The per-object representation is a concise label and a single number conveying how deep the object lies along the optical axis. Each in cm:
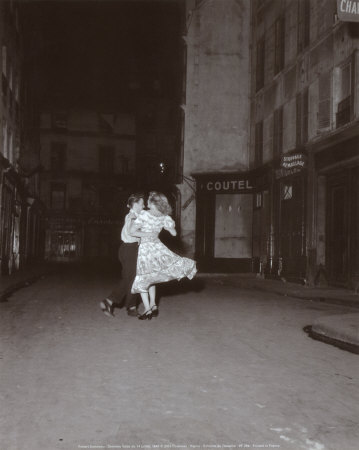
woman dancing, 826
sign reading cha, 786
